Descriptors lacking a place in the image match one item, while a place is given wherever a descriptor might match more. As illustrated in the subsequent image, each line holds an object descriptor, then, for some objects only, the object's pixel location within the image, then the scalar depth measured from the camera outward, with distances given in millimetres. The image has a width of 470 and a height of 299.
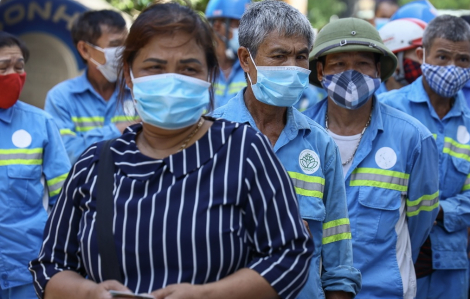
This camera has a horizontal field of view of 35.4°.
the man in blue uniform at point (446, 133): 5086
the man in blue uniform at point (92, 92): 5840
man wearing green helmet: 4199
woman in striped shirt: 2406
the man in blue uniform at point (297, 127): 3436
